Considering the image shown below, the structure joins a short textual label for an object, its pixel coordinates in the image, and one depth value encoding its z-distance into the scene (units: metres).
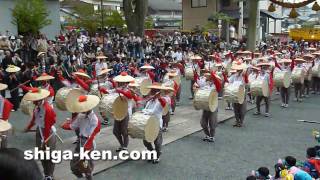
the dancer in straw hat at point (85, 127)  6.99
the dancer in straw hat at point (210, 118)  10.52
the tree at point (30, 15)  20.16
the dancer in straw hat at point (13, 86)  13.40
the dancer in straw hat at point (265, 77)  13.56
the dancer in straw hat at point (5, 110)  7.81
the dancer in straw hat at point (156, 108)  8.58
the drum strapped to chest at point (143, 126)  8.17
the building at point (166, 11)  62.84
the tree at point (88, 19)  35.84
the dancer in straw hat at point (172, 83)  12.67
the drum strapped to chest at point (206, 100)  10.40
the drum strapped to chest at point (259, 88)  13.25
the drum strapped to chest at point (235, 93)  11.84
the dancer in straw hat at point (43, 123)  7.48
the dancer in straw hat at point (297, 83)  16.34
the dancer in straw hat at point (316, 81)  17.76
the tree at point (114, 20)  37.90
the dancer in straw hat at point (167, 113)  9.00
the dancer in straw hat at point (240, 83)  12.14
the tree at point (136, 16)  27.52
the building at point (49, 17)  21.27
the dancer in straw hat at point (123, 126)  9.31
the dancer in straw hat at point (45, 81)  9.70
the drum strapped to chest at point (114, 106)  9.19
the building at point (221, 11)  40.84
